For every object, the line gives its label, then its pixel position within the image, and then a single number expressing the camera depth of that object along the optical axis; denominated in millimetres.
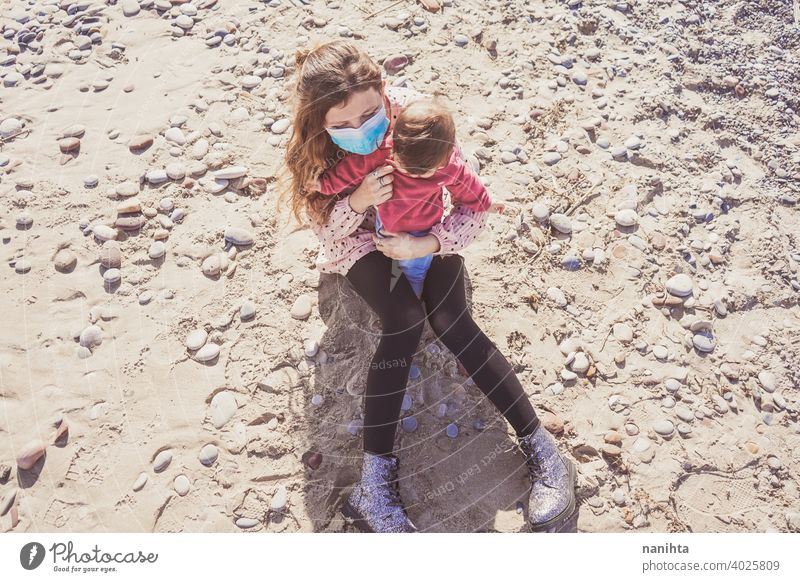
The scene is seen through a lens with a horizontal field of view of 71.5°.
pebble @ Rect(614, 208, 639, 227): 3482
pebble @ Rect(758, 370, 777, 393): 3029
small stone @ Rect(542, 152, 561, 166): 3713
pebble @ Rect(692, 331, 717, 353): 3127
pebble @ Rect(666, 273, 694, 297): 3268
